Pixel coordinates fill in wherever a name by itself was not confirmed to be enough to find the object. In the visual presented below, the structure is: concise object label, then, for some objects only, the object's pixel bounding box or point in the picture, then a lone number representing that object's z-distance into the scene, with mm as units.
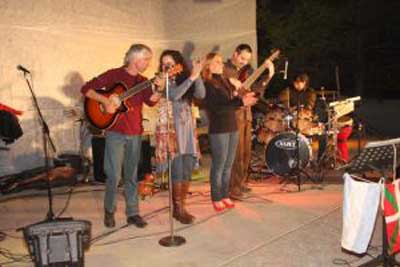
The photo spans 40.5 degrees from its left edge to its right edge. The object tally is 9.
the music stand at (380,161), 4082
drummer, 8672
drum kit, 7883
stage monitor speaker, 4145
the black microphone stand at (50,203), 5439
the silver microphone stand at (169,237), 4973
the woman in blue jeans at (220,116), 5922
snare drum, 8297
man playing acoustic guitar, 5316
